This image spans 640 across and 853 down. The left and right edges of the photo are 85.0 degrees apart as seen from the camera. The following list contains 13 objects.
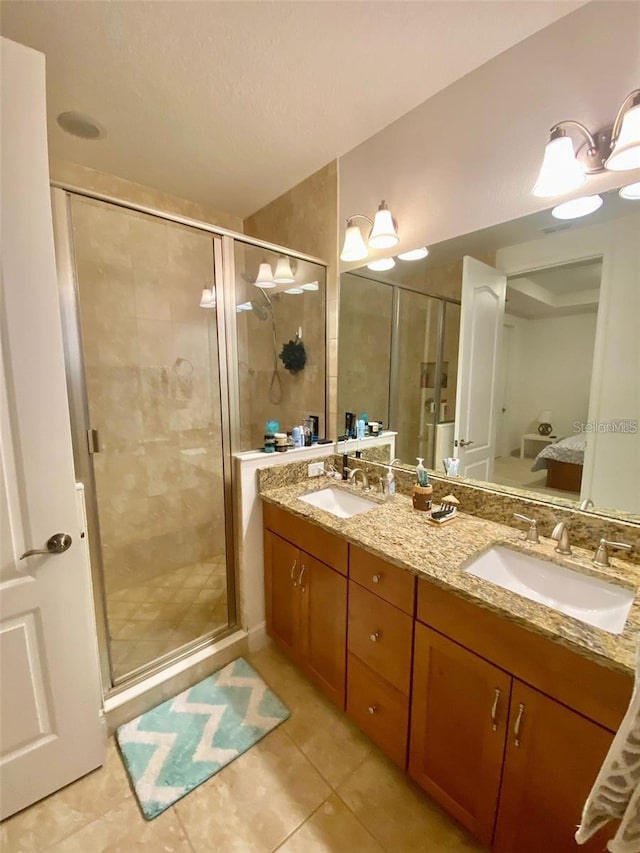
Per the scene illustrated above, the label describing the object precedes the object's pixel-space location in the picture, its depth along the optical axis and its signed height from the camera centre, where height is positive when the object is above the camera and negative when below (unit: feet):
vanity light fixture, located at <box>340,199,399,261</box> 5.22 +2.27
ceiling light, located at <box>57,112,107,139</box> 5.06 +3.81
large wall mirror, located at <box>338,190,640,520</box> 3.75 +0.37
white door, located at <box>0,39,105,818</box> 3.20 -1.33
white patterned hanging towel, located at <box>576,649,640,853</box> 1.98 -2.36
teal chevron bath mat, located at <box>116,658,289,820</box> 4.11 -4.66
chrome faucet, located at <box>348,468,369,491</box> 5.99 -1.65
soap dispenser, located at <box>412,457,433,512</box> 4.99 -1.56
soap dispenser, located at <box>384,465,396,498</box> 5.65 -1.66
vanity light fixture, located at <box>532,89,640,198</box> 3.33 +2.29
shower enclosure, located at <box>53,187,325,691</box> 5.51 -0.47
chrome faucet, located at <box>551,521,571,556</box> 3.81 -1.70
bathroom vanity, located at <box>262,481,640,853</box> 2.63 -2.66
